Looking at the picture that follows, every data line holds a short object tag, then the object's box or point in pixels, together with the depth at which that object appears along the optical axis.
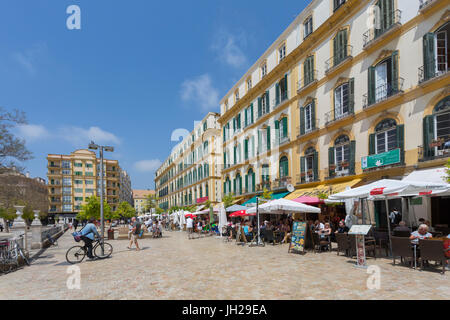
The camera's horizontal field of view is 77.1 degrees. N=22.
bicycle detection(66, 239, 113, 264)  10.71
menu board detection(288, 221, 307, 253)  11.52
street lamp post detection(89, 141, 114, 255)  13.41
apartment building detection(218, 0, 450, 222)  13.02
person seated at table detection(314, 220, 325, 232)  13.02
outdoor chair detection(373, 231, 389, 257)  10.70
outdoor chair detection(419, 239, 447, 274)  7.22
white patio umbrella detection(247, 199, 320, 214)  13.27
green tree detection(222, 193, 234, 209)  28.09
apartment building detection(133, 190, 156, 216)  164.88
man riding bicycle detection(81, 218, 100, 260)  10.79
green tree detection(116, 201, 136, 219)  58.30
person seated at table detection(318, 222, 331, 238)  12.43
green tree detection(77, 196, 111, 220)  37.69
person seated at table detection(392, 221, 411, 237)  9.77
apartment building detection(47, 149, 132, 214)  74.56
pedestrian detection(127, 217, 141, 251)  13.86
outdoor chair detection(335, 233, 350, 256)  10.14
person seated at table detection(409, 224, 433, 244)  8.13
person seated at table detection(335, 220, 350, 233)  12.06
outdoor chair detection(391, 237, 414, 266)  8.04
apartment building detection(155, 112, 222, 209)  41.41
